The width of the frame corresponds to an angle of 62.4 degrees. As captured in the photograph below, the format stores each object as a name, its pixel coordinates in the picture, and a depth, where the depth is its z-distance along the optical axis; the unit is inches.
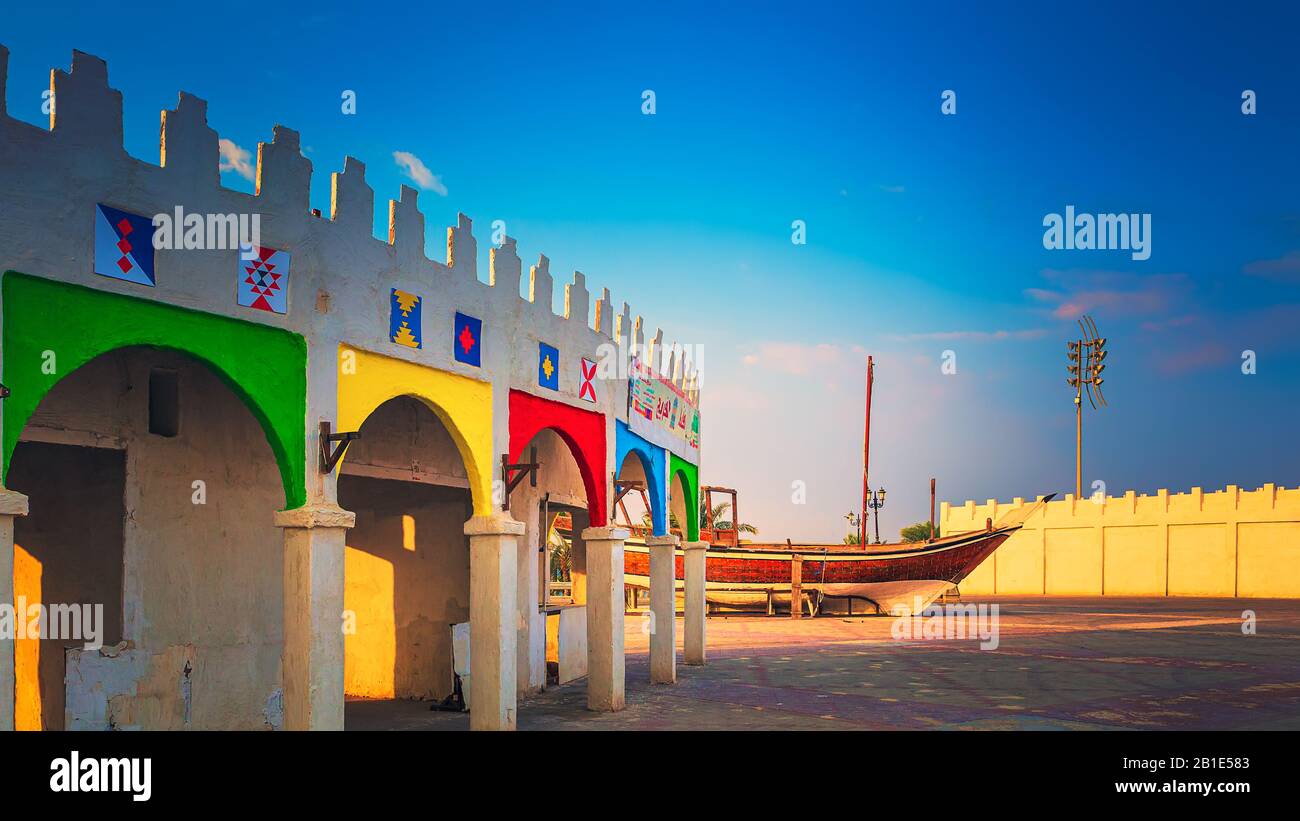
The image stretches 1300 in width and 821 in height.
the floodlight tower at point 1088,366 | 2224.4
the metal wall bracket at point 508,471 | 463.9
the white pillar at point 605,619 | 535.2
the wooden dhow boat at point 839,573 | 1435.8
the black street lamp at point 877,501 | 2169.7
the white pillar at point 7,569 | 257.1
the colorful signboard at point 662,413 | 635.5
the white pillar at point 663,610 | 638.5
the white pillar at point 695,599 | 753.0
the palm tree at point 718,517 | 1531.7
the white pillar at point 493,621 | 438.9
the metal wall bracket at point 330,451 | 360.5
